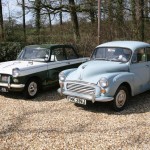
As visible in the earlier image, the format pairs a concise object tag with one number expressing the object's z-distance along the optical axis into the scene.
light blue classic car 6.62
